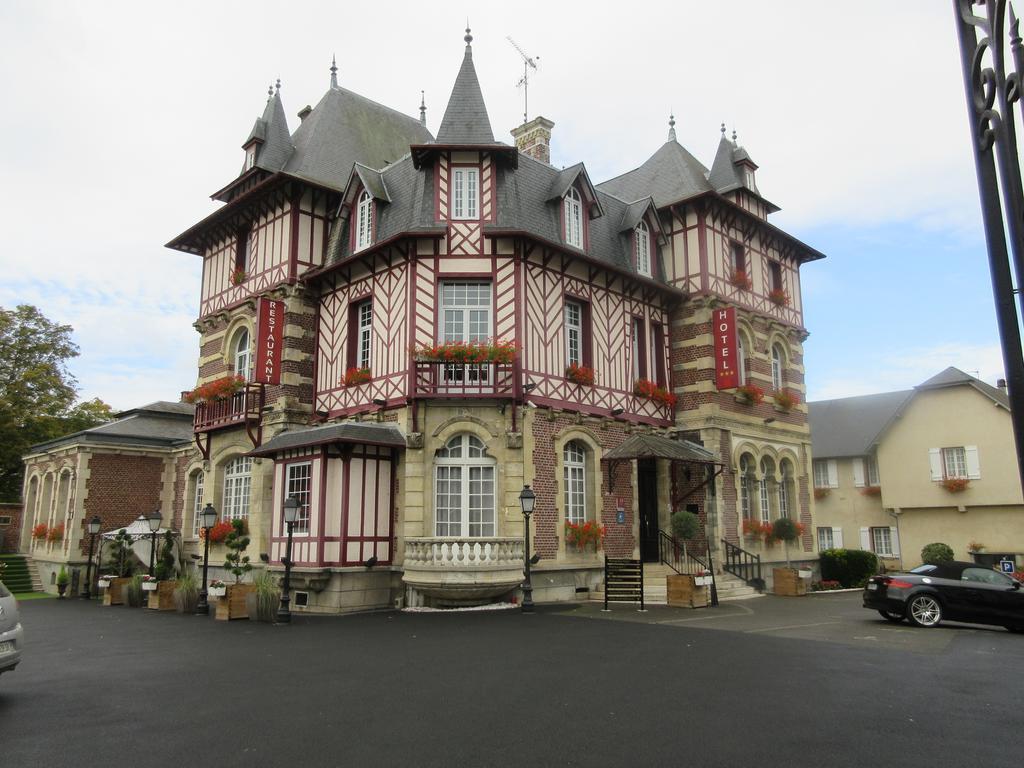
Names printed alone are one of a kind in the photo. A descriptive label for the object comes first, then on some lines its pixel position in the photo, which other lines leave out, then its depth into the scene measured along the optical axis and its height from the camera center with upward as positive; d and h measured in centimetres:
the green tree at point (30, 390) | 3056 +564
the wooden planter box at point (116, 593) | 1905 -161
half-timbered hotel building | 1551 +396
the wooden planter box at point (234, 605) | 1419 -143
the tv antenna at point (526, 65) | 2283 +1363
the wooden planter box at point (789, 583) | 1816 -139
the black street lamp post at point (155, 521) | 1859 +16
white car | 720 -101
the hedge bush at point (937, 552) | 2512 -93
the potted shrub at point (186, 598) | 1603 -146
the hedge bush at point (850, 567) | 2117 -118
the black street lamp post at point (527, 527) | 1412 -3
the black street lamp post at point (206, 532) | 1564 -10
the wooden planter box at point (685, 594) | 1491 -134
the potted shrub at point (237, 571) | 1423 -89
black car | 1209 -116
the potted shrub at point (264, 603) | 1391 -136
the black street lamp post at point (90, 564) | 2086 -103
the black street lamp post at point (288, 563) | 1366 -65
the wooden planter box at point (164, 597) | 1692 -152
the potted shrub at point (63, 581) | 2222 -152
